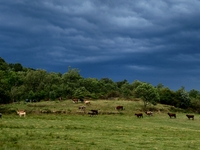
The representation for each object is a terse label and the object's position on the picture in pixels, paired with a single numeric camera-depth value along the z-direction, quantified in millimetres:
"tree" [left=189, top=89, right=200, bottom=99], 159062
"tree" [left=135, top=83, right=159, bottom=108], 67188
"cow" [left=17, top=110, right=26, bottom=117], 44581
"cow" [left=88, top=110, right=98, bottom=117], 51809
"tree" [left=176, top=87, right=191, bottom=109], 89000
